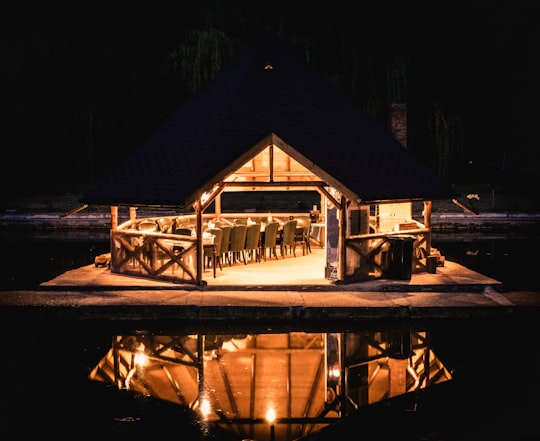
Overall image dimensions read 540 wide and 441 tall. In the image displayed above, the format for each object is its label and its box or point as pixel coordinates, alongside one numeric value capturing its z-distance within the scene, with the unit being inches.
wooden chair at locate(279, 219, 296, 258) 753.6
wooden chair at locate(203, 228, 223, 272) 655.6
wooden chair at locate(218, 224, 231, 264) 682.8
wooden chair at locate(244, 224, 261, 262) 711.1
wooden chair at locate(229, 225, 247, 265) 693.3
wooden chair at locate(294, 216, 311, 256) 787.4
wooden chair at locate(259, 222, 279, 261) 730.8
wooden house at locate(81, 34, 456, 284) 608.7
